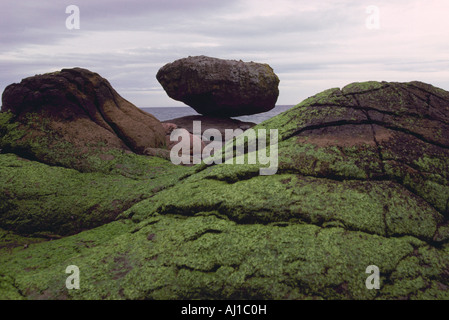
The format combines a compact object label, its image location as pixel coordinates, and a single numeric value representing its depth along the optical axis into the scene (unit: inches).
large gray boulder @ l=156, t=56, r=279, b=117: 846.5
